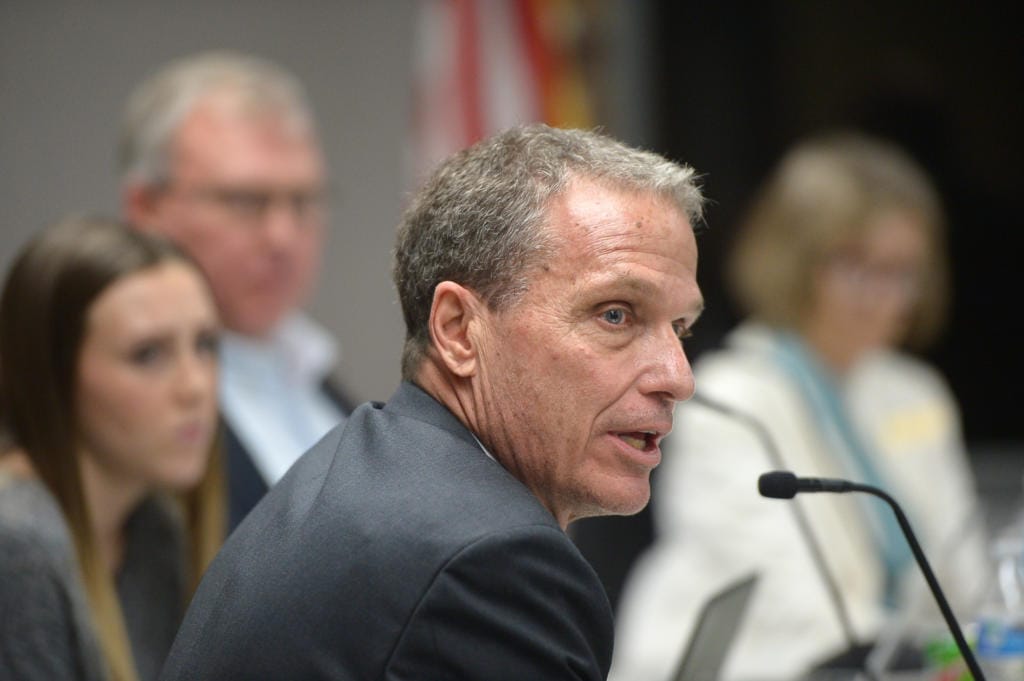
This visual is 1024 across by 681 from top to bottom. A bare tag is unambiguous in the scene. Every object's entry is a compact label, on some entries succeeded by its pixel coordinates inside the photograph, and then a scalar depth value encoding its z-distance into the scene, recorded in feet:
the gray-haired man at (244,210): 14.54
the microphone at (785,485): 12.04
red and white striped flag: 23.82
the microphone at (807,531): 12.69
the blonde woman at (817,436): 14.66
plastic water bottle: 12.94
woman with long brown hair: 12.99
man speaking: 11.45
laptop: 12.26
